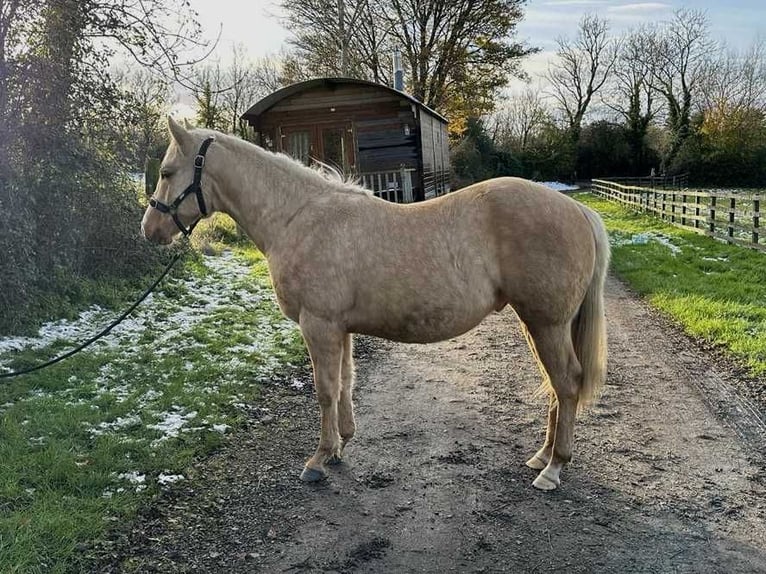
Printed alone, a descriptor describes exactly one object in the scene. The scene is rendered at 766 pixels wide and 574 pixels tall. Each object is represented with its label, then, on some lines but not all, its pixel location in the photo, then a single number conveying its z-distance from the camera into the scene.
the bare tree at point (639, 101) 39.78
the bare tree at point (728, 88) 37.16
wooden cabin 16.41
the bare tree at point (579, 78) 42.91
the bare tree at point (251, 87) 33.49
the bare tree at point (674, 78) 38.06
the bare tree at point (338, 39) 25.23
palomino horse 3.36
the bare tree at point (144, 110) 8.01
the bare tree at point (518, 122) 43.09
